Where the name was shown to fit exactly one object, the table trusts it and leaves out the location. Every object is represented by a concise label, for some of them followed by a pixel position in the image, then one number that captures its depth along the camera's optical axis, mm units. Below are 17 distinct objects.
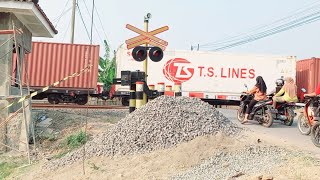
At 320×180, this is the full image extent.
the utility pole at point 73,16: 26441
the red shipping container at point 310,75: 22172
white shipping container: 21438
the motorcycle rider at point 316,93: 8667
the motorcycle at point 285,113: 10953
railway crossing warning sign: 9016
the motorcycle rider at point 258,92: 11078
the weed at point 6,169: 6903
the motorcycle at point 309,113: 8570
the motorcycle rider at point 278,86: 11793
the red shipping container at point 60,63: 20828
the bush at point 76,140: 8120
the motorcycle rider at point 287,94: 10802
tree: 25962
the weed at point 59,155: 7420
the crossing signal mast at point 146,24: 9656
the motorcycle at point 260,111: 10655
